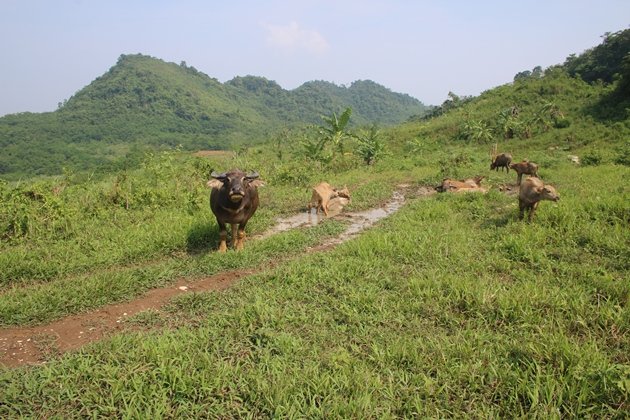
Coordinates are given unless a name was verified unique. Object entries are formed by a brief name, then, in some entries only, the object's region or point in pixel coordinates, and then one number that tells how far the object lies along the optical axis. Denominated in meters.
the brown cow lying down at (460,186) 10.61
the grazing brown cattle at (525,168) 10.66
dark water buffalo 6.44
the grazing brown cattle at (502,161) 13.74
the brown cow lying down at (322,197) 9.31
